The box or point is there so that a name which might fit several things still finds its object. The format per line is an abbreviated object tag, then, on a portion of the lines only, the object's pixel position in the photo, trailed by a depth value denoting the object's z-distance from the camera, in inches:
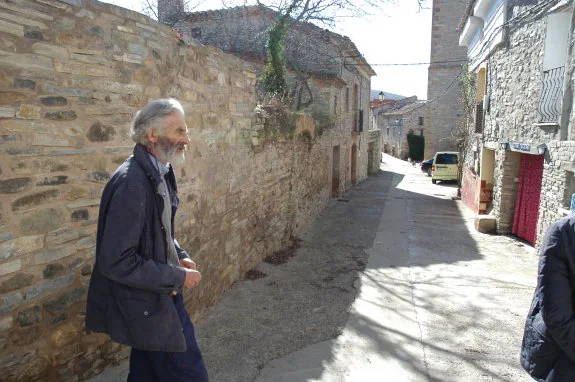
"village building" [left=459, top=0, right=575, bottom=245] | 239.6
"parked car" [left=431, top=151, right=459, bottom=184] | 741.9
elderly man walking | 65.3
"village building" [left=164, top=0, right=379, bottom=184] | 466.3
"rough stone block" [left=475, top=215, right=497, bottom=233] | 349.4
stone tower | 848.3
